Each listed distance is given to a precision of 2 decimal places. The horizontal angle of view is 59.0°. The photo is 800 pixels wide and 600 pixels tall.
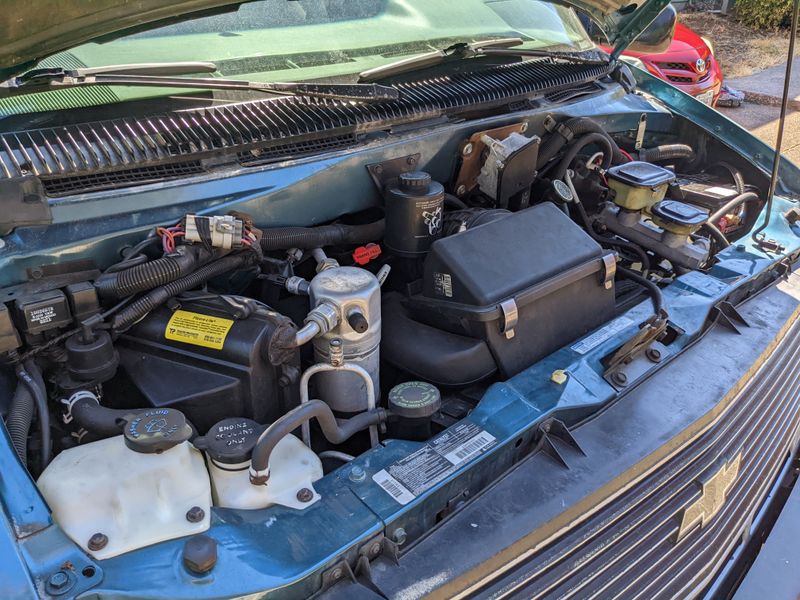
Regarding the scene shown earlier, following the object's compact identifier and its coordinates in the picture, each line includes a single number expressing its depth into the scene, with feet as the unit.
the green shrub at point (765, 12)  36.11
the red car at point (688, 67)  20.40
